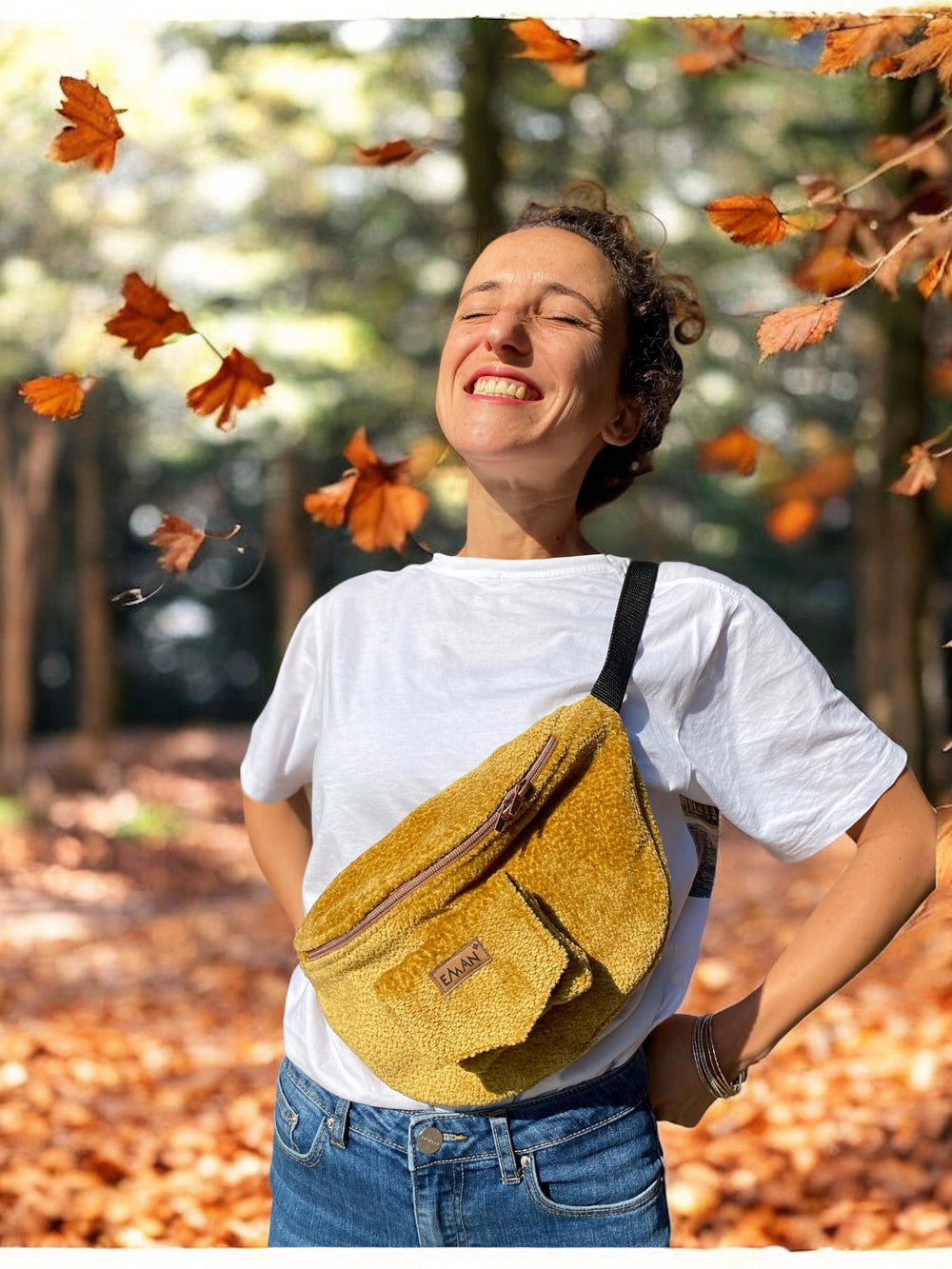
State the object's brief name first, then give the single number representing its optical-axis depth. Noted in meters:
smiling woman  1.26
